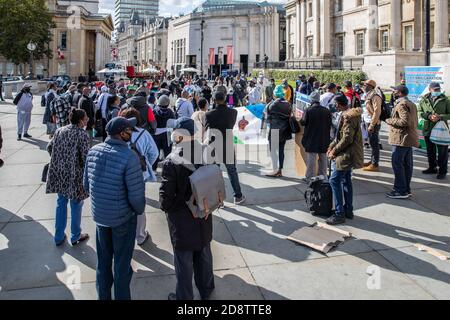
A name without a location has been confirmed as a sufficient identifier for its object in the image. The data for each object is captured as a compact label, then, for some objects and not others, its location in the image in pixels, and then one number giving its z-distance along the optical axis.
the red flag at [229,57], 35.03
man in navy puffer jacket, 4.08
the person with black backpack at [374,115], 9.87
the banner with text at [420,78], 12.80
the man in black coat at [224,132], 7.86
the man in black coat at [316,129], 8.09
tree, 47.78
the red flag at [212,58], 38.77
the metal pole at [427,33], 15.12
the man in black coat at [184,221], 4.04
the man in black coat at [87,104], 12.45
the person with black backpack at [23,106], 15.15
